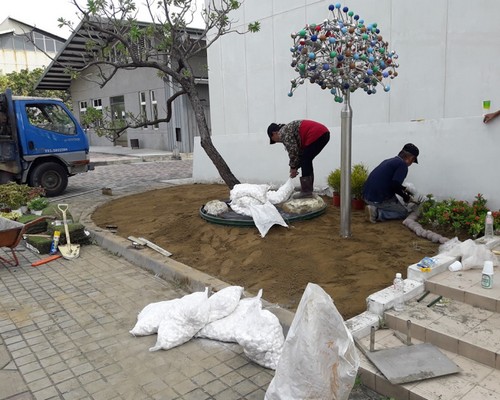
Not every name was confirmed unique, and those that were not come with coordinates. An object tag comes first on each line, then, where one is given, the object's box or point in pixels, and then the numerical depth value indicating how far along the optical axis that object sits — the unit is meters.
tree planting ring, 5.87
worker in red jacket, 6.07
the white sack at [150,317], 3.76
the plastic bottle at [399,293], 3.59
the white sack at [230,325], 3.57
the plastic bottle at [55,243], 6.28
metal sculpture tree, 4.39
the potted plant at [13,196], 8.03
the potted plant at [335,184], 6.92
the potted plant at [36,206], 8.05
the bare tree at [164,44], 7.23
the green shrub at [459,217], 5.17
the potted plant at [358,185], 6.69
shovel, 6.08
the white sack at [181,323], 3.54
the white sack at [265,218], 5.55
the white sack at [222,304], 3.75
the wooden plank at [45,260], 5.82
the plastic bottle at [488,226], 4.76
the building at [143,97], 20.89
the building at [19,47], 33.04
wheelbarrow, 5.48
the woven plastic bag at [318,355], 2.34
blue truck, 10.07
